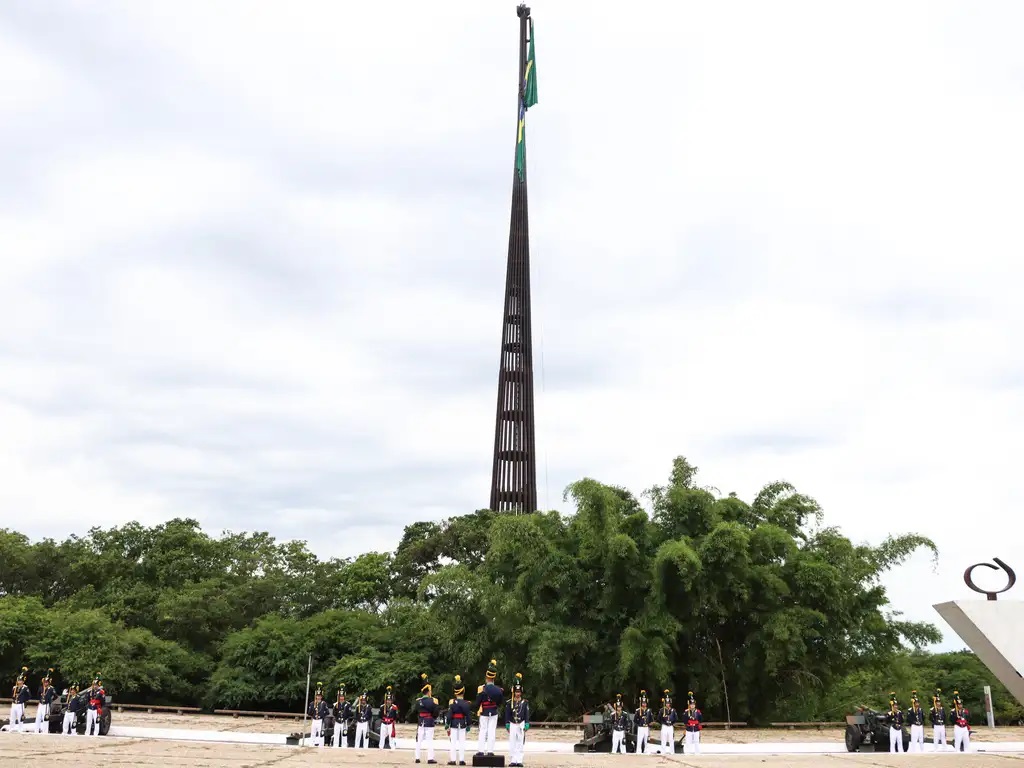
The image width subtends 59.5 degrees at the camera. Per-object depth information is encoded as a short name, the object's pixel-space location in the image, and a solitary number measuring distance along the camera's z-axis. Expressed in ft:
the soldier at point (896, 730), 63.36
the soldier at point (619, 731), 58.54
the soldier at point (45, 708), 63.21
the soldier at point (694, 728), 60.95
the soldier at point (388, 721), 59.16
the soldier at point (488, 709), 42.93
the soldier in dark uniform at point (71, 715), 62.34
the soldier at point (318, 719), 64.18
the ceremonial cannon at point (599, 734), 59.47
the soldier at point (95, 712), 61.36
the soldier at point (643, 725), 60.55
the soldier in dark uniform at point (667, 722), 61.62
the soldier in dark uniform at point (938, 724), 67.51
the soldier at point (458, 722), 42.37
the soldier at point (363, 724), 61.26
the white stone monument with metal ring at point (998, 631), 41.27
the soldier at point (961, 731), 64.69
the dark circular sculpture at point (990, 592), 42.47
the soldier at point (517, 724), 43.76
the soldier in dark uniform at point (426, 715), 44.65
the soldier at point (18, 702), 64.18
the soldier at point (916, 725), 64.64
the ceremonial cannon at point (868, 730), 61.52
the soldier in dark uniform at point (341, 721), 62.28
